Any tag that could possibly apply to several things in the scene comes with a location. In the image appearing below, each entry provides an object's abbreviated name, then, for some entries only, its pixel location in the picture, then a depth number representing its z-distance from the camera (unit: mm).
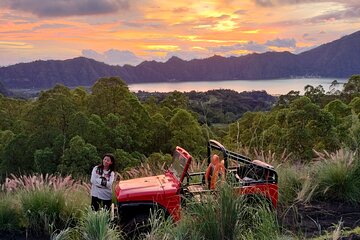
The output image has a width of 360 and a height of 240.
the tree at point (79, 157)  27031
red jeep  7234
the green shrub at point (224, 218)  5566
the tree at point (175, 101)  45281
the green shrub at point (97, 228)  5547
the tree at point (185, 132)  35219
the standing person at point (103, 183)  8172
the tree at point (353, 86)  42562
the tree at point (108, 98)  34906
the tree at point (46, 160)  27938
